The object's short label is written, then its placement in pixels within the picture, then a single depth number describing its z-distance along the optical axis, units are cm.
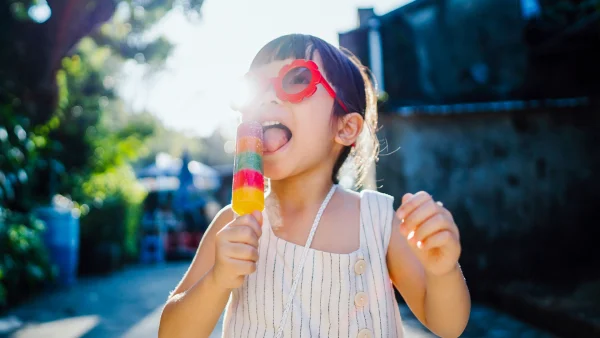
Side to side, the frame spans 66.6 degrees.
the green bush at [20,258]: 566
